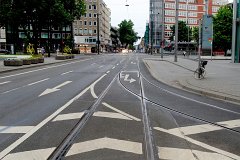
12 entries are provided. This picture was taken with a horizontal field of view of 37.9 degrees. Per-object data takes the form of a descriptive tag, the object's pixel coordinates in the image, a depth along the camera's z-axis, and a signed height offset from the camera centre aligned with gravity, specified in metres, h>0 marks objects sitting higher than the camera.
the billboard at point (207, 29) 19.50 +1.00
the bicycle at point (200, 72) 19.53 -1.40
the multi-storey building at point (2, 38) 95.58 +2.60
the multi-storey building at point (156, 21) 147.50 +11.20
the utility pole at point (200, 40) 19.77 +0.43
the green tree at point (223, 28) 70.31 +3.89
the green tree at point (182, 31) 123.81 +5.84
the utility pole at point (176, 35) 41.19 +1.47
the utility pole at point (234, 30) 40.58 +2.02
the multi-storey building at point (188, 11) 143.00 +15.26
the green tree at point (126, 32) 174.00 +7.78
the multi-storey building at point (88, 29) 124.59 +6.75
